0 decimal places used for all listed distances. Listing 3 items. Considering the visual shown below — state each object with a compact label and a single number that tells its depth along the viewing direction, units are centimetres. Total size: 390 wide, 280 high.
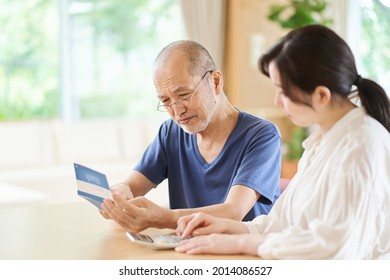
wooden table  201
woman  174
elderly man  229
